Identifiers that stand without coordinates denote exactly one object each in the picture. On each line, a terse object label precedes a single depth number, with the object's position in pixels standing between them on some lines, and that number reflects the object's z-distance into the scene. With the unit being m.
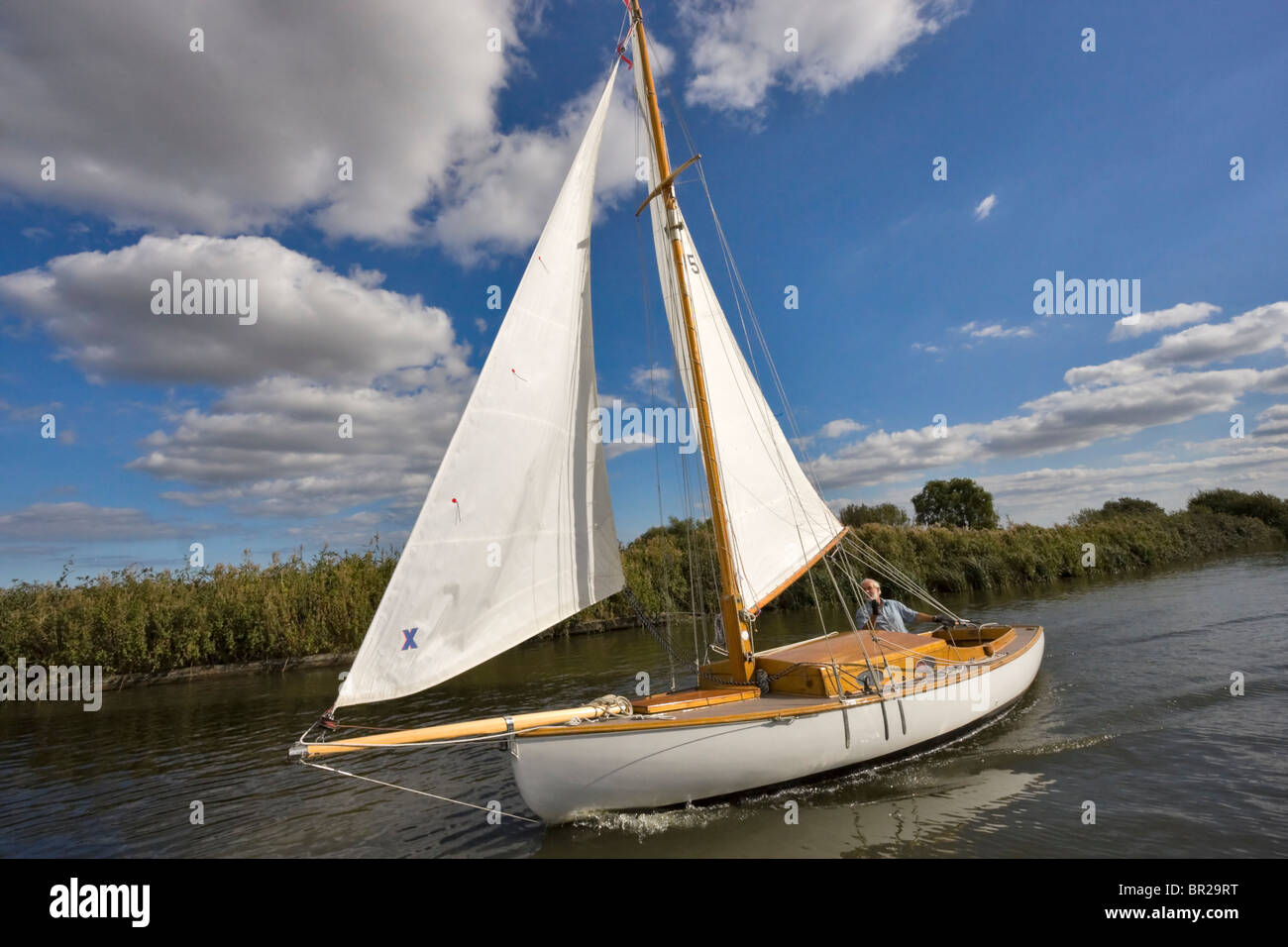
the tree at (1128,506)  62.97
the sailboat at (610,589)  6.11
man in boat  11.14
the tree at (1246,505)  52.25
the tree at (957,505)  65.81
